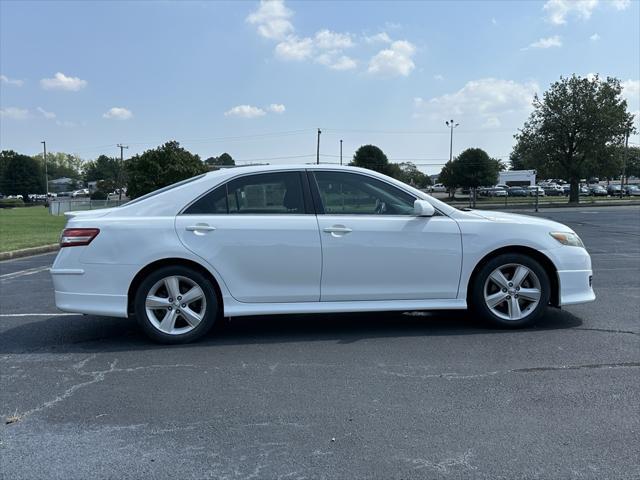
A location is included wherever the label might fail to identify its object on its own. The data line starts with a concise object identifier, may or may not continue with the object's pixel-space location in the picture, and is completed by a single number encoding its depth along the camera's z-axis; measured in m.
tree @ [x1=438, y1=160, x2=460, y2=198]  57.47
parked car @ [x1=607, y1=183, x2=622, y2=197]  61.81
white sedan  4.78
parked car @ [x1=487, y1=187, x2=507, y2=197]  61.52
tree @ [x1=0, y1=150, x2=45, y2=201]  92.50
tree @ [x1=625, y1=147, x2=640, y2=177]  107.36
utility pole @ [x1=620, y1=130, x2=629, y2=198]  42.53
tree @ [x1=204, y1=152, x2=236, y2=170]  95.58
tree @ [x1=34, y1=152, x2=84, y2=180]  154.46
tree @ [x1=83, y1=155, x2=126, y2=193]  132.40
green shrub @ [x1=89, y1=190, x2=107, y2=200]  85.21
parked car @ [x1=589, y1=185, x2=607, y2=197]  63.26
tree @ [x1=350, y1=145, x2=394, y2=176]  62.94
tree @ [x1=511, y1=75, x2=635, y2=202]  41.31
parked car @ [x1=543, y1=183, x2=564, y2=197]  70.93
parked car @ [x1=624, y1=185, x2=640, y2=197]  60.72
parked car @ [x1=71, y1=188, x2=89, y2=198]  92.62
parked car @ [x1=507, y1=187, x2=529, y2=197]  62.66
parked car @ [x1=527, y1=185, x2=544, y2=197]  61.81
